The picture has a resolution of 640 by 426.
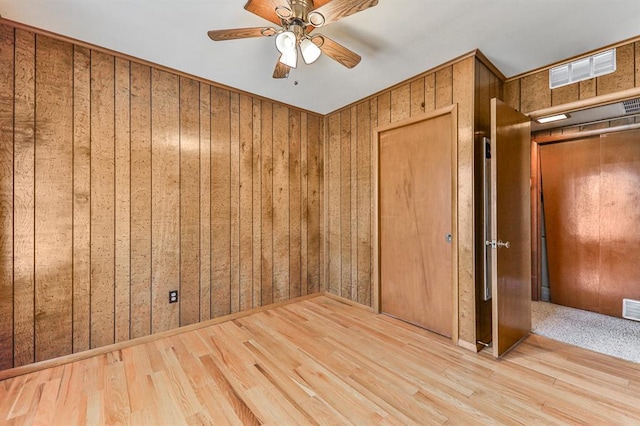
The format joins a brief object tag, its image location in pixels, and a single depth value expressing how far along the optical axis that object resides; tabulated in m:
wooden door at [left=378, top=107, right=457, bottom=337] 2.51
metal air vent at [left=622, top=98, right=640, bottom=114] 2.51
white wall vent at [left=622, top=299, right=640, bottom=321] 2.93
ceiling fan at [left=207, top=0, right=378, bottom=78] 1.47
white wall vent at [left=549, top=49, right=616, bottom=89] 2.13
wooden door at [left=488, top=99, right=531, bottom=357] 2.12
